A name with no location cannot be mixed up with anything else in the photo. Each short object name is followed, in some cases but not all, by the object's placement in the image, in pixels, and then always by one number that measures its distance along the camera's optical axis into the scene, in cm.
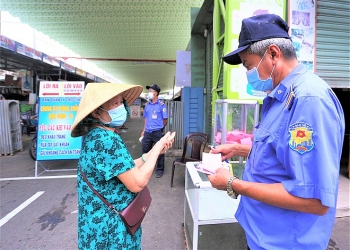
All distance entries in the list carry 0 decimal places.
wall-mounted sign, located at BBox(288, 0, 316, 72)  331
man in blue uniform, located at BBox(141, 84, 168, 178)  484
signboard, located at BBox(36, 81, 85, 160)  466
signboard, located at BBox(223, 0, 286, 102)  298
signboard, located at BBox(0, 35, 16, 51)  590
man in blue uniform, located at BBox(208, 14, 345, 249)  75
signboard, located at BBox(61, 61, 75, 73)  922
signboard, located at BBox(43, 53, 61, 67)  800
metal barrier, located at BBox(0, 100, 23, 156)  614
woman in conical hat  125
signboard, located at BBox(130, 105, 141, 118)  2029
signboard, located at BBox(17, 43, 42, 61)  669
